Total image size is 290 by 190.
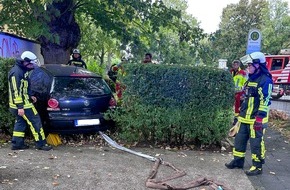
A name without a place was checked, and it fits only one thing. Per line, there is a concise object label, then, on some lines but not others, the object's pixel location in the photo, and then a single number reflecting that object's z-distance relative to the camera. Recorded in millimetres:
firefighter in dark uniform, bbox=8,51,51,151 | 6062
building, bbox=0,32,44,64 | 9016
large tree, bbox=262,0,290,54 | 31078
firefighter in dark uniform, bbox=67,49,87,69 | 10312
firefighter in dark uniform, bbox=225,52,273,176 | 5340
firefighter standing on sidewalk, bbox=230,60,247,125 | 9078
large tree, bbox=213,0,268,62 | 35062
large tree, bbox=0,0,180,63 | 9273
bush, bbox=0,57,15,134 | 6578
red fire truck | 16922
